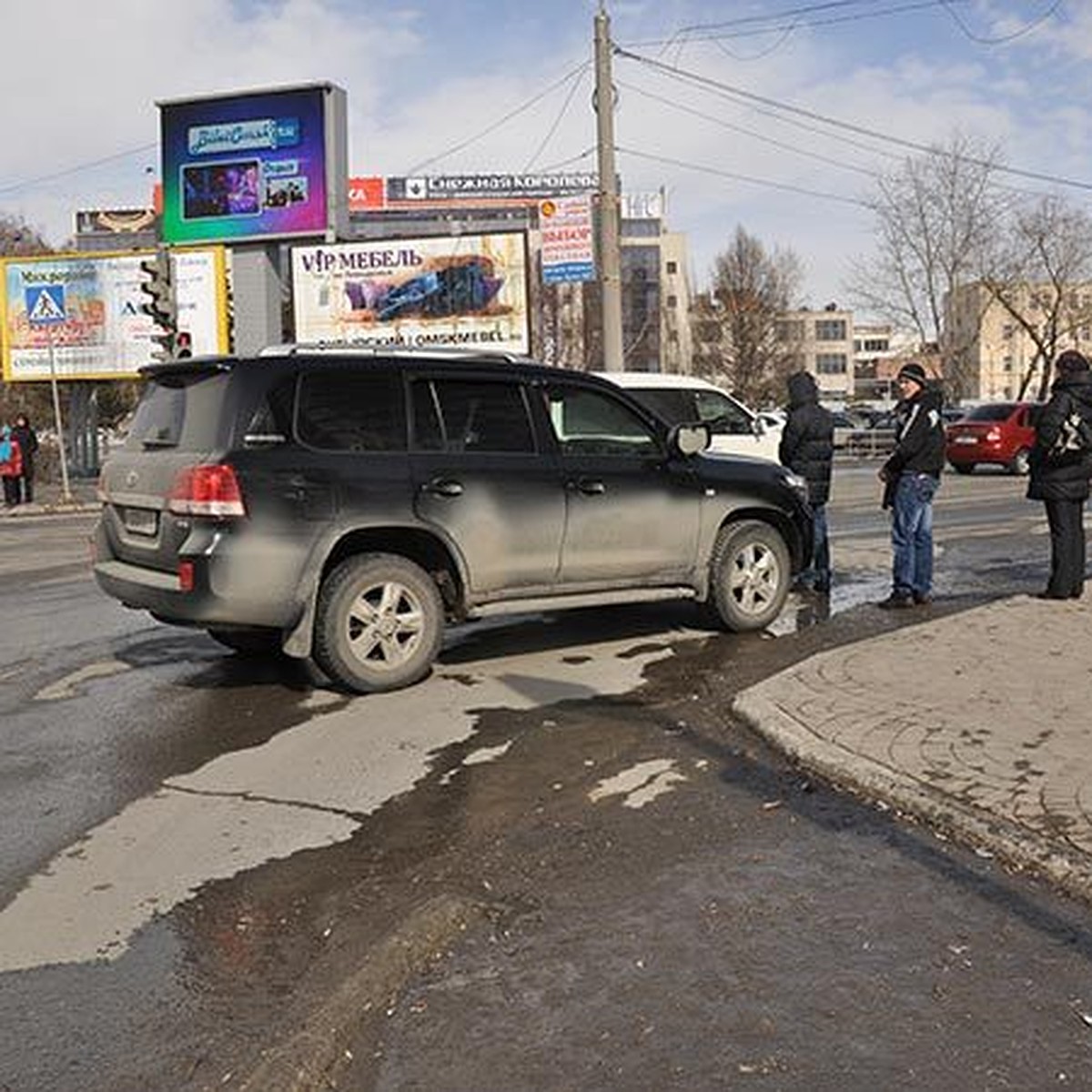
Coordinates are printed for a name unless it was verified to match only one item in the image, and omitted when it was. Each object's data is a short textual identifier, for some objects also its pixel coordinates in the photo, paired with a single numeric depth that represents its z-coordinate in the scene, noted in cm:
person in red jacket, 2688
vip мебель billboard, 3306
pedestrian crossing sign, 3438
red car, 2950
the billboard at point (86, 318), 3525
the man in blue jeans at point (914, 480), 935
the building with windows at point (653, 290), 9962
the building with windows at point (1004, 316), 5462
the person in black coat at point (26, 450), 2728
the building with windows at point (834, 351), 14588
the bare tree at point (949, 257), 4884
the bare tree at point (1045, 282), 5459
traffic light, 2277
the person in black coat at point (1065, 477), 894
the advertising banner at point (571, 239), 2284
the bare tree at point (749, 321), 7338
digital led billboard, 3353
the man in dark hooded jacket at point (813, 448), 1052
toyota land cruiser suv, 688
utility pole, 2238
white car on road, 1495
